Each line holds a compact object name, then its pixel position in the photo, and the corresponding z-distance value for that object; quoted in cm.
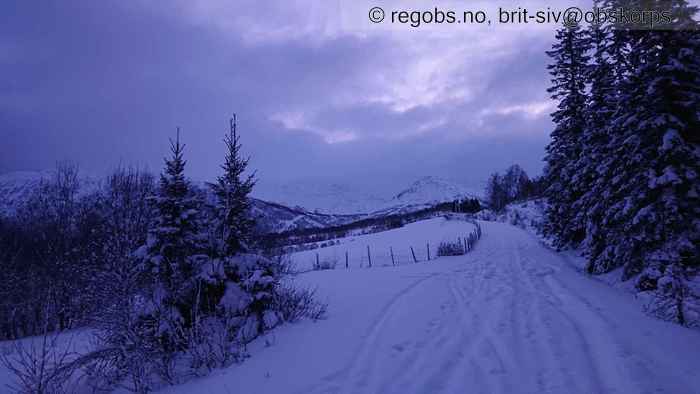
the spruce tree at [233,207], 797
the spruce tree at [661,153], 892
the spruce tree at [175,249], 732
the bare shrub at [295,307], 871
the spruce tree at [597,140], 1231
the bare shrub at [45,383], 506
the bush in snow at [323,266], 2166
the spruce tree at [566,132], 1977
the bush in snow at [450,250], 2325
